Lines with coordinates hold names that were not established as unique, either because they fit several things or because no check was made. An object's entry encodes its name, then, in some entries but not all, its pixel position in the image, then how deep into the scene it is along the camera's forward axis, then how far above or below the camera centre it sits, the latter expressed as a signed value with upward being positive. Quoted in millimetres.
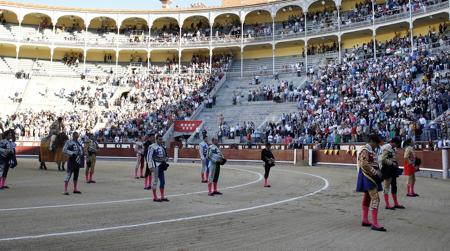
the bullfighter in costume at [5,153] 12945 -170
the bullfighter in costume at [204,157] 15581 -251
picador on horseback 20480 +878
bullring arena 7629 +2256
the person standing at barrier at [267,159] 14909 -285
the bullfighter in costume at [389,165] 9530 -285
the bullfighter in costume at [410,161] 11742 -231
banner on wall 36781 +2182
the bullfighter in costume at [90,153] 15703 -152
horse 20784 -173
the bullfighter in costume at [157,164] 10562 -357
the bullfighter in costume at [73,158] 12047 -281
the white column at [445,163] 18172 -430
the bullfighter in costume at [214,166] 12133 -449
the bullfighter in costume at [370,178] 7639 -476
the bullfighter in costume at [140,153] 17531 -145
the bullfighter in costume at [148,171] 13777 -694
